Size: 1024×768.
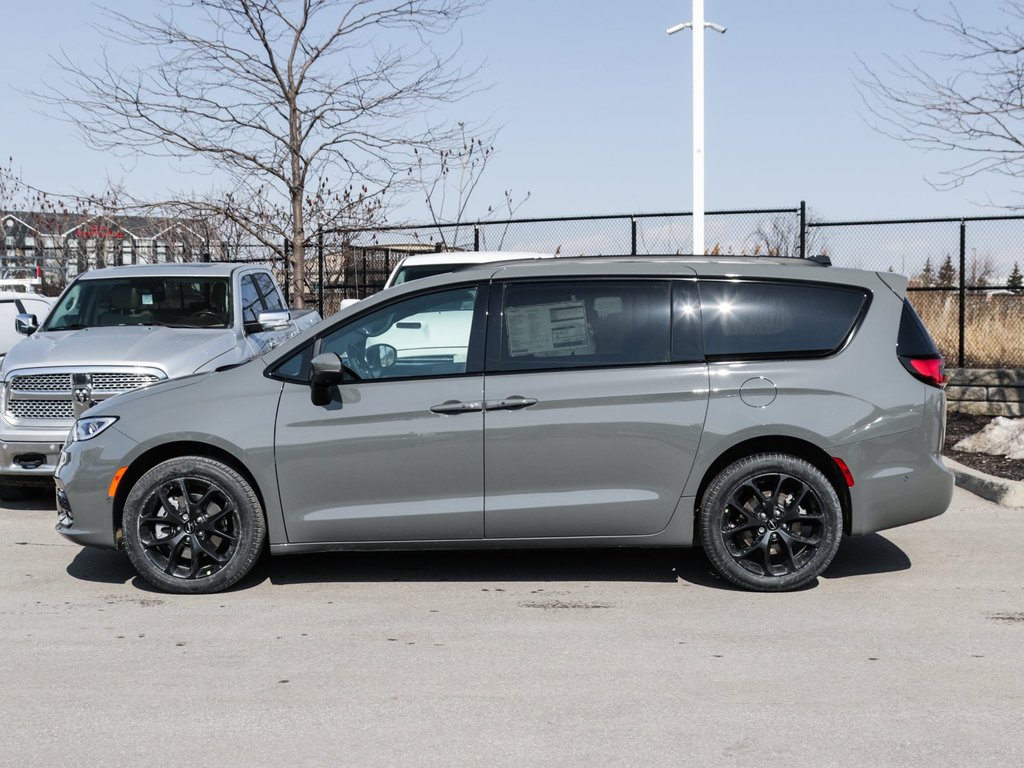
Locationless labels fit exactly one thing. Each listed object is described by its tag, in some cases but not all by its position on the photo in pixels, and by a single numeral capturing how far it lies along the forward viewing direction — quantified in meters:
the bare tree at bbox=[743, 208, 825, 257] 16.11
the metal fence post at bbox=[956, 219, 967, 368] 15.32
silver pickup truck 9.27
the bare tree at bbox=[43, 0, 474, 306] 16.86
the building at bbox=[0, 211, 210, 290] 27.02
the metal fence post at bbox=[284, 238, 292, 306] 19.09
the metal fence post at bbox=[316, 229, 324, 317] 18.83
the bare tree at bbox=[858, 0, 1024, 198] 11.50
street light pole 14.91
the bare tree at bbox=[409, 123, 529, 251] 17.84
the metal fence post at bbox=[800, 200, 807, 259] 15.80
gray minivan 6.50
